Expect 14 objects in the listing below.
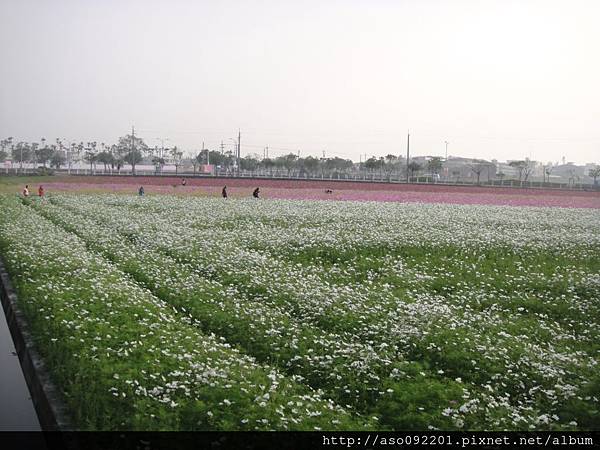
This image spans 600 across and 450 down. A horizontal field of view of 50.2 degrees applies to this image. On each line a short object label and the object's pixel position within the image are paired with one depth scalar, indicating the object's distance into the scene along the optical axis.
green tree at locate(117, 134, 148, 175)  140.75
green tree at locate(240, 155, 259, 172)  146.88
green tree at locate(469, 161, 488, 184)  138.02
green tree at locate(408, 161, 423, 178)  124.14
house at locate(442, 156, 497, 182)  141.77
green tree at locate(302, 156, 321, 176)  141.25
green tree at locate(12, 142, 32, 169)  154.00
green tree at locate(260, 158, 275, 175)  138.50
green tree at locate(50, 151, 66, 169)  137.05
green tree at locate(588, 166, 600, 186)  91.00
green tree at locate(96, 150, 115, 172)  134.38
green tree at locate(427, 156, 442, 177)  133.25
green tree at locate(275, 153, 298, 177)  142.88
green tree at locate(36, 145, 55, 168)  140.01
